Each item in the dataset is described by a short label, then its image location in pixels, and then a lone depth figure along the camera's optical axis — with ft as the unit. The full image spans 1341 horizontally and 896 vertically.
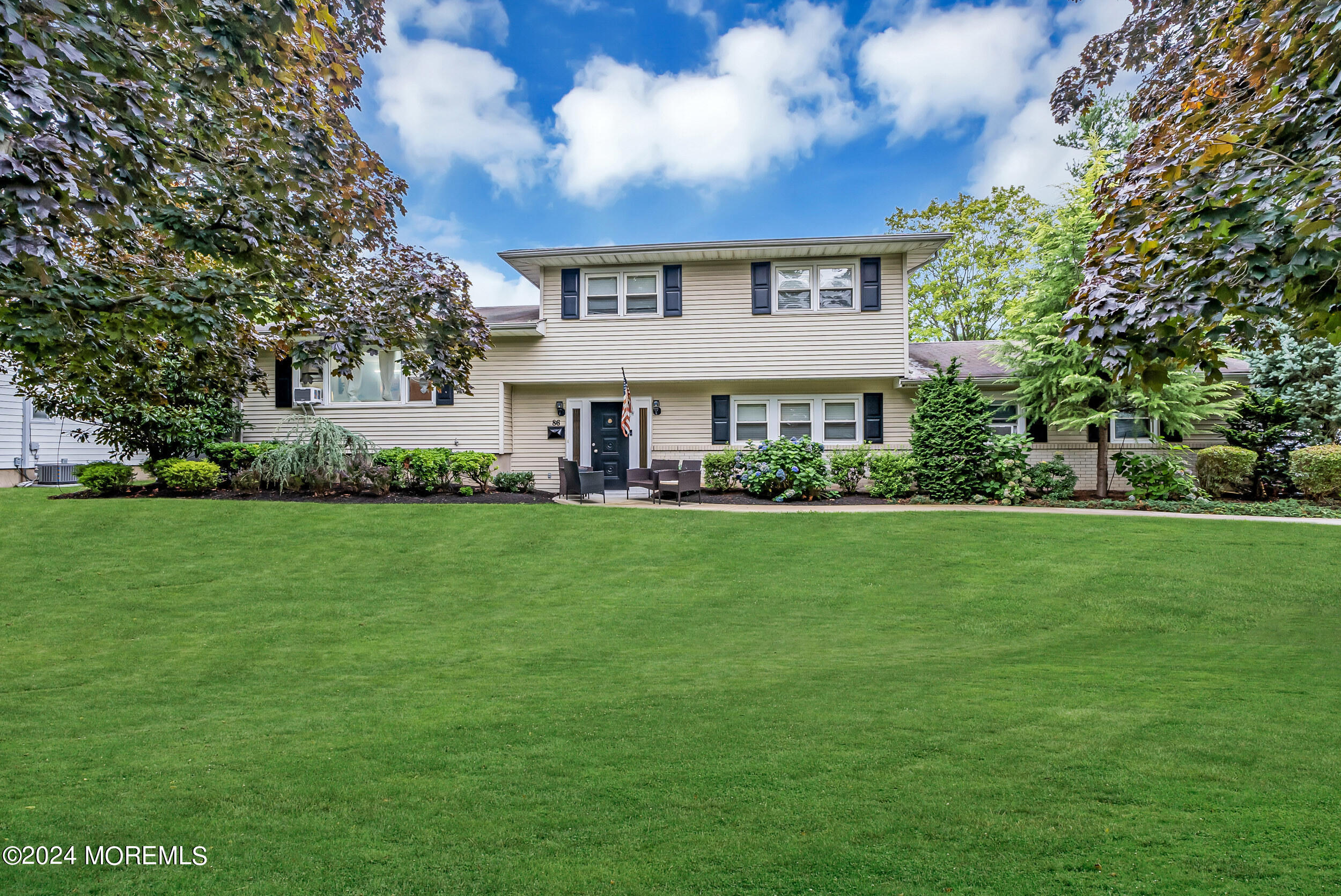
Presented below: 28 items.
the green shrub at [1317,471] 44.65
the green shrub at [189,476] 45.47
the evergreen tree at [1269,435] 48.14
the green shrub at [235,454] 50.14
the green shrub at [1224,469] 47.19
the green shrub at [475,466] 48.55
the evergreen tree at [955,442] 46.14
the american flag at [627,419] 48.65
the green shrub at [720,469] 51.11
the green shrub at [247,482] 46.22
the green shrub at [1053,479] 47.44
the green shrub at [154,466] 46.19
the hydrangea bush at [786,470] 47.73
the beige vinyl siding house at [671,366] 52.85
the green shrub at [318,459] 46.21
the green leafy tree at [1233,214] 10.75
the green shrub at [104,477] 44.80
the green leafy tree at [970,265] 94.58
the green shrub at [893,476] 47.65
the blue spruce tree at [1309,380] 48.85
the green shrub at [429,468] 47.57
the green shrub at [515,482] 50.11
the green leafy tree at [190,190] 10.00
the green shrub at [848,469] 49.55
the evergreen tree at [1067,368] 46.98
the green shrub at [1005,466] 46.21
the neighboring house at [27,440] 54.75
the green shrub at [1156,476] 46.88
